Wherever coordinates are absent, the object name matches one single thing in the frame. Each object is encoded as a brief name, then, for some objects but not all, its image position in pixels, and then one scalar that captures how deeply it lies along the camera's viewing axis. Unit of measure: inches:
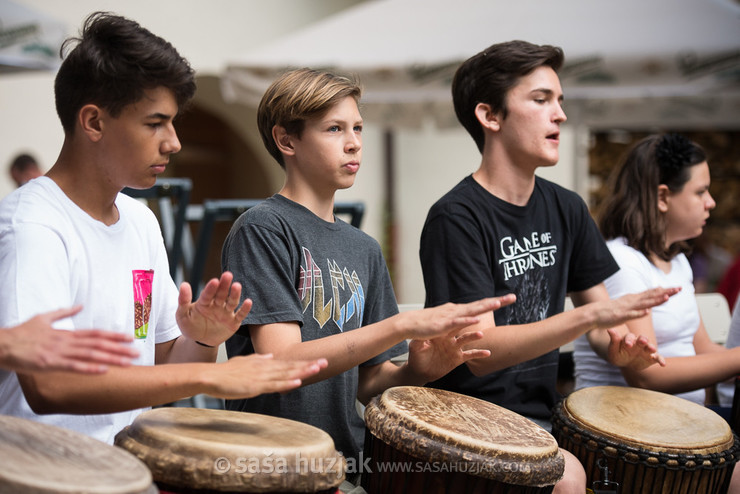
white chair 143.4
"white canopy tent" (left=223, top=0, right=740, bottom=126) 164.9
